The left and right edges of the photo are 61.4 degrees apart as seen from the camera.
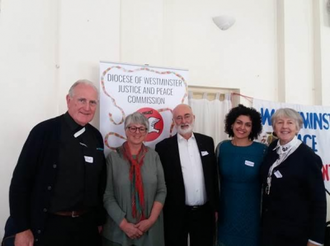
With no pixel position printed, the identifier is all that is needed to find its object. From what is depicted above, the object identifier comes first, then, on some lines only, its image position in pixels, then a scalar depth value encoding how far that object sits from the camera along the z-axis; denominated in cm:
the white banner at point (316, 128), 335
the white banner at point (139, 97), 239
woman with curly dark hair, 201
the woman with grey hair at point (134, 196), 184
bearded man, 207
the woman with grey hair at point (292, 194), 173
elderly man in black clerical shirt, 159
